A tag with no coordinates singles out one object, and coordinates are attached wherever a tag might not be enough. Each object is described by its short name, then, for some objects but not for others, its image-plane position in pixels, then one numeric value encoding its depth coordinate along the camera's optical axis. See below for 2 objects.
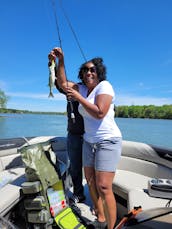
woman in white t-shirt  1.68
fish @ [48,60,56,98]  1.96
